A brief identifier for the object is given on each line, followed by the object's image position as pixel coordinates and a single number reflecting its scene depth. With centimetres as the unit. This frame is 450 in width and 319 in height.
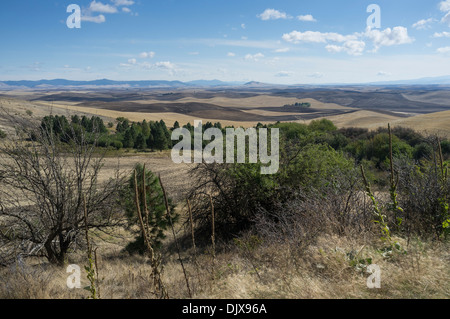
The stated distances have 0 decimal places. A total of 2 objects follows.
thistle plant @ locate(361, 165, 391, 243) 520
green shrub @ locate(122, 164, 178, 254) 1358
